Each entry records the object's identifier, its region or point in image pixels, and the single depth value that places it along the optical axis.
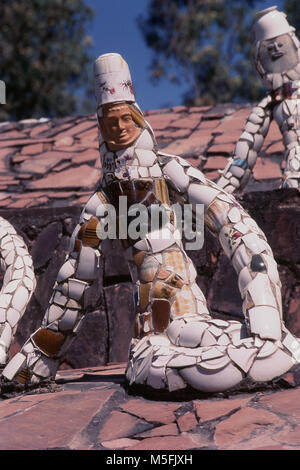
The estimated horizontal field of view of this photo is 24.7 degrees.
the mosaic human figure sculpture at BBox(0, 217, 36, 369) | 3.82
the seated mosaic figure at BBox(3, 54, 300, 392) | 2.75
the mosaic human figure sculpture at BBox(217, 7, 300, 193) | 4.50
